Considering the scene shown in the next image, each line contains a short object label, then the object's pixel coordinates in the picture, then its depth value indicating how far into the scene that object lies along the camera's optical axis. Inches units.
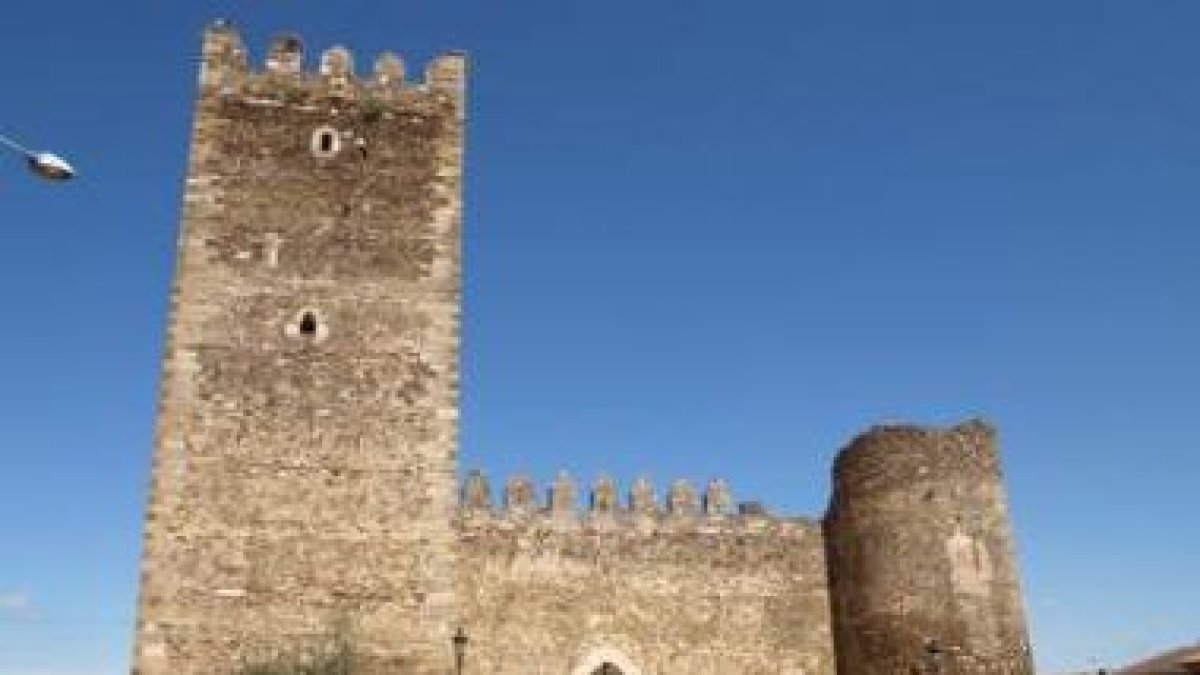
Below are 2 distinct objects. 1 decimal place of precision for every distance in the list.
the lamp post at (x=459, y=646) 569.6
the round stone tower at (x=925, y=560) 665.0
